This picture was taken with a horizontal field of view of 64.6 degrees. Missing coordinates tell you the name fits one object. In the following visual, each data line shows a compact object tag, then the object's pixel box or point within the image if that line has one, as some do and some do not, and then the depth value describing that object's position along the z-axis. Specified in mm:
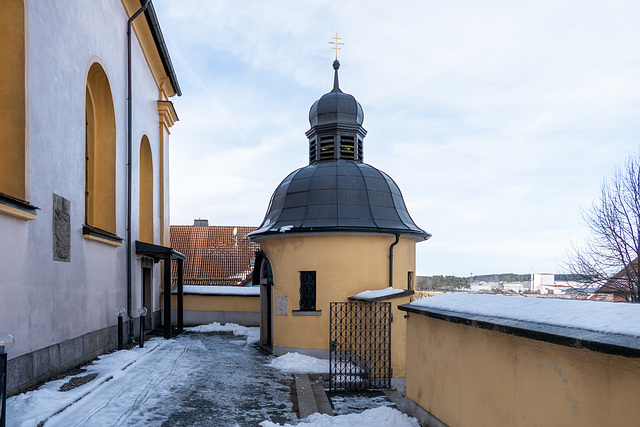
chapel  13188
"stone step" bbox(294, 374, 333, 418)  7846
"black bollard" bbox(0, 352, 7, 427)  5078
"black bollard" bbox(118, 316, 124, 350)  12156
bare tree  21469
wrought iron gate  11945
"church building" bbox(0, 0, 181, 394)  7359
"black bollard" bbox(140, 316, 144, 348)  12872
